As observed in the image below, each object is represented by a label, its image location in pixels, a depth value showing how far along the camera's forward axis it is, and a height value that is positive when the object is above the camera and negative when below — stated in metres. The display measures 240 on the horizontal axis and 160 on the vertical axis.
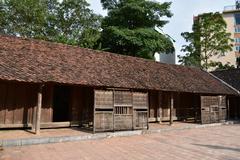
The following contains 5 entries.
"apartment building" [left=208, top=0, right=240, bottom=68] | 34.05 +12.63
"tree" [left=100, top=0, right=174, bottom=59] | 19.91 +7.18
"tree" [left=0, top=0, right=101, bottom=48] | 17.49 +7.58
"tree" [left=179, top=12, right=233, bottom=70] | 23.12 +7.14
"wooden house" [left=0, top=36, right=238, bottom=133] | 8.20 +0.36
